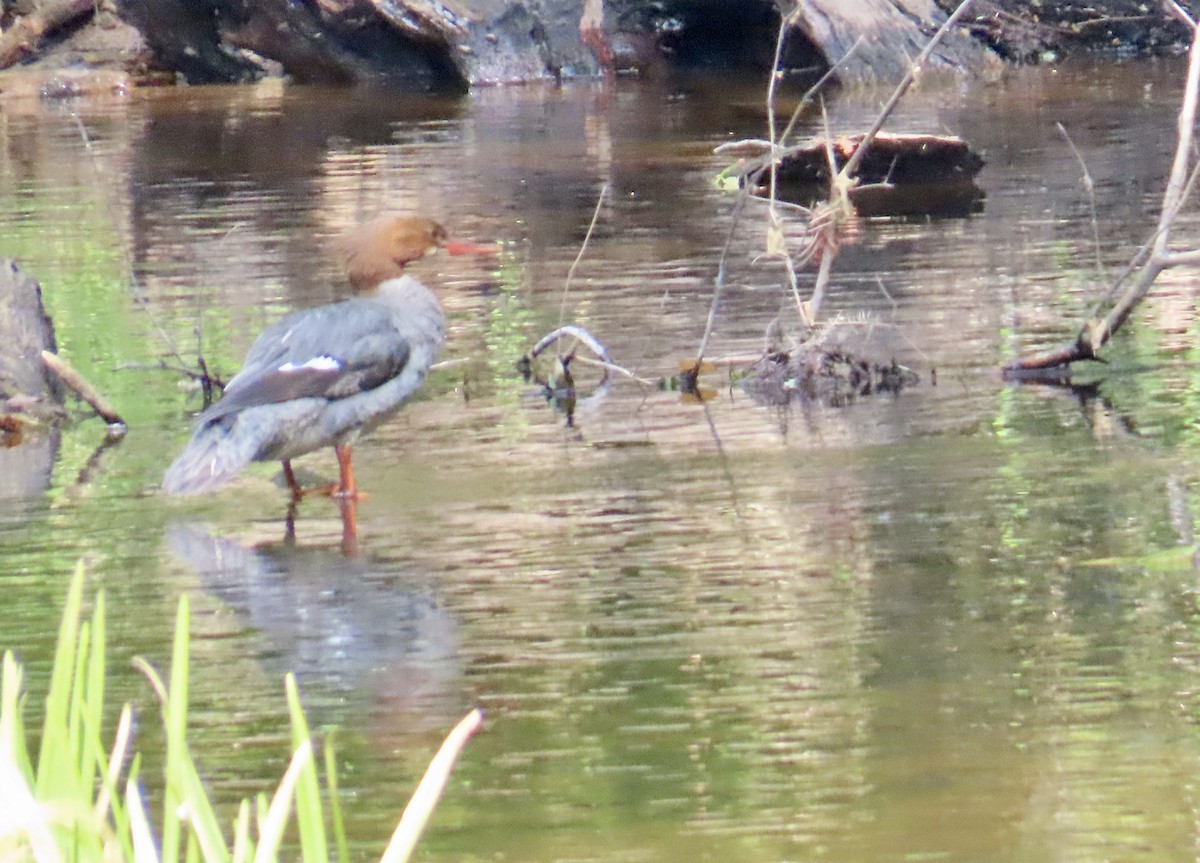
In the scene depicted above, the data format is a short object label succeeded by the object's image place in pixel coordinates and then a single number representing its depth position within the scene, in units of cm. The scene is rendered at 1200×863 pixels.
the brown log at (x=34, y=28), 5734
